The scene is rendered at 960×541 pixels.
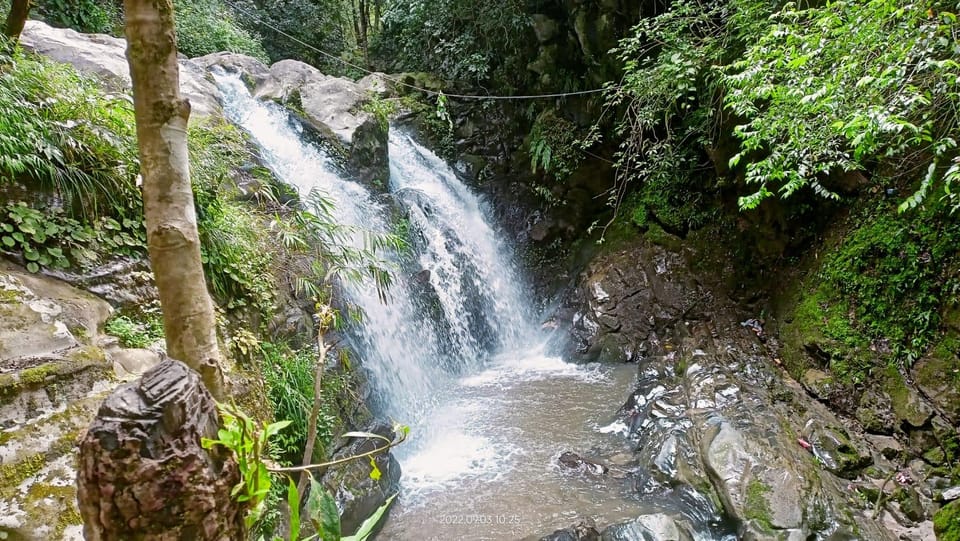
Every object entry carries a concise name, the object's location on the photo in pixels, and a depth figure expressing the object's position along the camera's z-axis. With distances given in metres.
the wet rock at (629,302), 6.54
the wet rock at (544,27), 7.92
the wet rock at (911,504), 3.37
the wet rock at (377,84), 9.24
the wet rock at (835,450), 3.79
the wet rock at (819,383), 4.55
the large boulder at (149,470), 0.82
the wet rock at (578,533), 3.26
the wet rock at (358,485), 3.57
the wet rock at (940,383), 3.76
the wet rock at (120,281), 2.79
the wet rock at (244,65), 7.53
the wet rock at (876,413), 4.08
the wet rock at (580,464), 4.22
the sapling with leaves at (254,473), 0.97
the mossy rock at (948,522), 3.04
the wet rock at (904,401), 3.88
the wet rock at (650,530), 3.20
